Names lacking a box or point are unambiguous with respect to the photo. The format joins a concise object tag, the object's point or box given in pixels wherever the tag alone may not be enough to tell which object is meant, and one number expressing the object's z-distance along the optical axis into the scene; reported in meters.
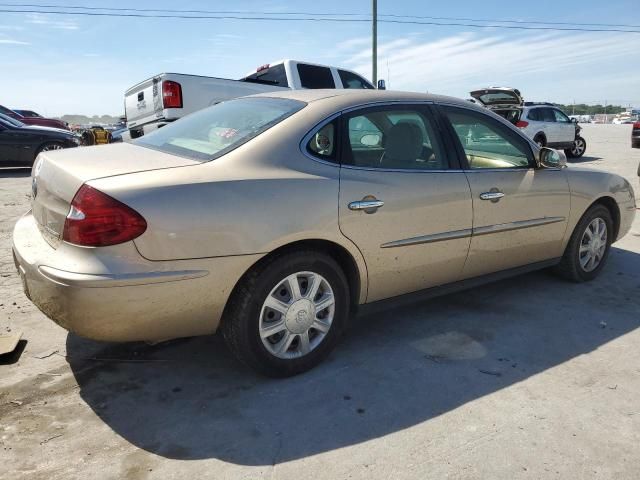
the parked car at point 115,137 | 19.05
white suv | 14.89
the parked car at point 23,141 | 11.95
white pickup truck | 8.95
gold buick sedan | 2.43
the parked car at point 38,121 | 19.07
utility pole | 19.78
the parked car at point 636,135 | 16.25
